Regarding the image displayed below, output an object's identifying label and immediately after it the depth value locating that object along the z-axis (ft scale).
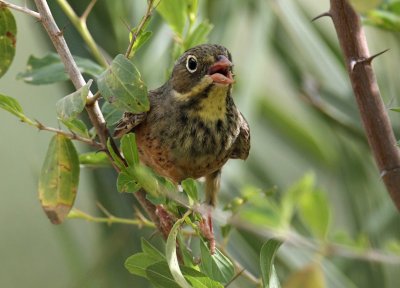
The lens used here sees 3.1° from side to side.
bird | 11.14
